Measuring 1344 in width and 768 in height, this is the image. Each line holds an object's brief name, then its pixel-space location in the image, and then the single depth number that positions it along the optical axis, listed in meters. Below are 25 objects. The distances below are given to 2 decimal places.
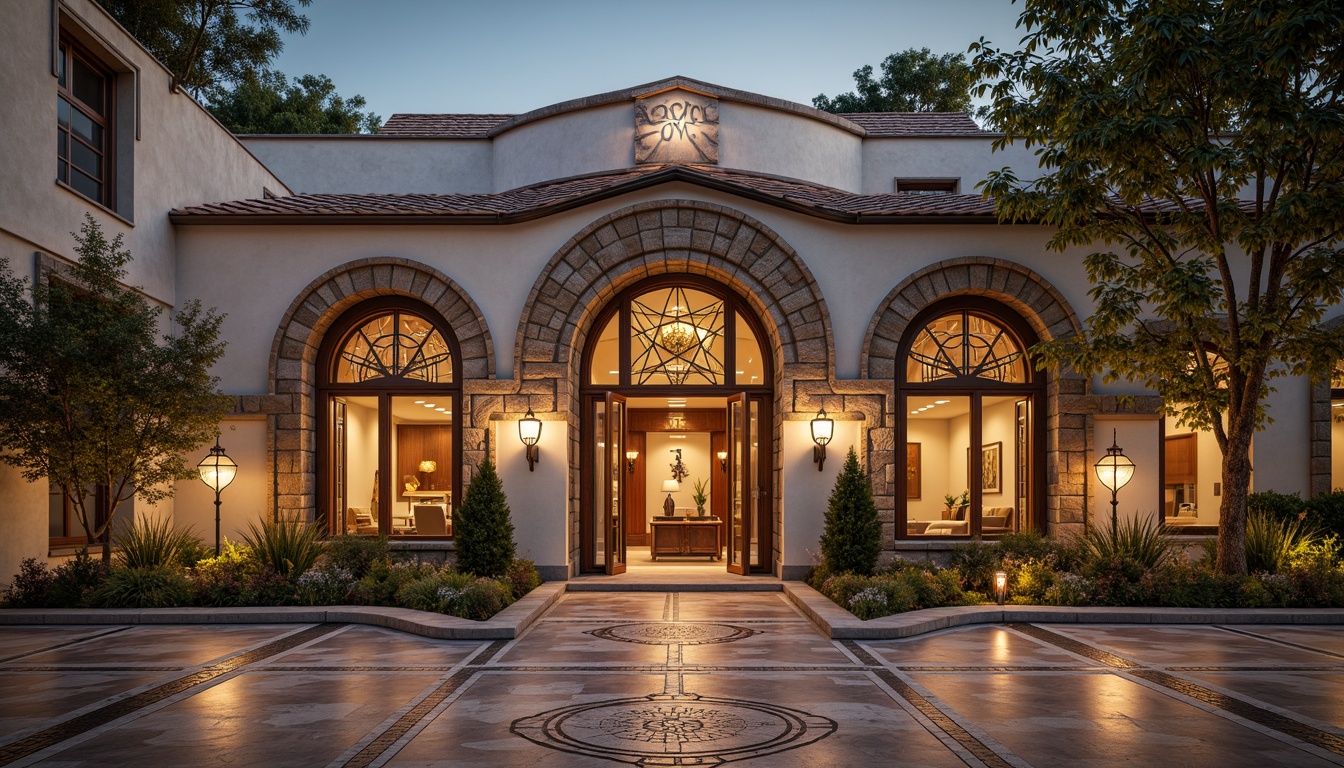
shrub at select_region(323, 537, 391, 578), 12.45
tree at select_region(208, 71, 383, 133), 30.59
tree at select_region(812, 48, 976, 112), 33.22
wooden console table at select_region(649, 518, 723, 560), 18.52
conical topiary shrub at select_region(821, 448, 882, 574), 12.57
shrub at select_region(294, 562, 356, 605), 11.72
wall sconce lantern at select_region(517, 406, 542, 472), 13.99
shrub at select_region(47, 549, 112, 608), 11.17
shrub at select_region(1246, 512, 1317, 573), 12.26
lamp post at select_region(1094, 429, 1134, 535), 13.26
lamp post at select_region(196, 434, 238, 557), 12.90
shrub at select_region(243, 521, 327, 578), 12.21
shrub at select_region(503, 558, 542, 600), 12.47
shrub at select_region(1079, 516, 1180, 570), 12.12
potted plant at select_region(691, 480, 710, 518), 19.51
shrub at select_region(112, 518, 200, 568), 12.08
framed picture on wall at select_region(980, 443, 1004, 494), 15.05
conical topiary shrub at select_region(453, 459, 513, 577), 12.29
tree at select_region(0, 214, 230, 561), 10.53
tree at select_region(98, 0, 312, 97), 21.20
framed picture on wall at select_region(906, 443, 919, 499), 14.41
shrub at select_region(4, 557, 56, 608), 11.08
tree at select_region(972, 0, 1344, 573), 10.26
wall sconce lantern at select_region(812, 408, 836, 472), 13.92
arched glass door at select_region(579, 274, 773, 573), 14.98
